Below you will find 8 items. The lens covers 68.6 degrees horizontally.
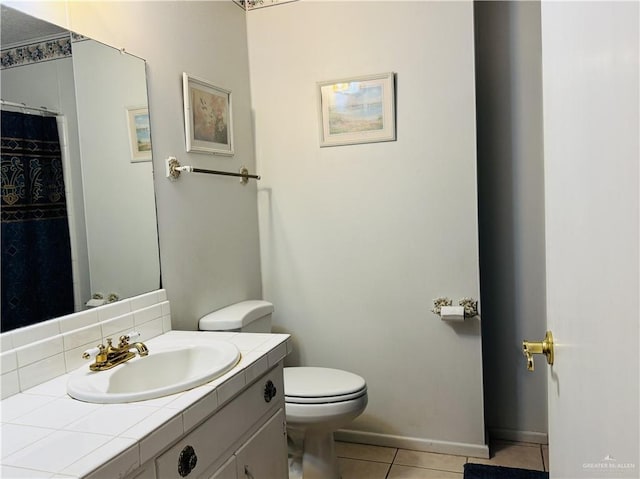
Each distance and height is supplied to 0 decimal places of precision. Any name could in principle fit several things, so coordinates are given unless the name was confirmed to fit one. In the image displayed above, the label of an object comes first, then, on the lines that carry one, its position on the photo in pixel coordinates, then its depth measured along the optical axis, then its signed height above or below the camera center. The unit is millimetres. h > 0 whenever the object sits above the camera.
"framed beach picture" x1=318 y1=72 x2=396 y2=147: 2279 +469
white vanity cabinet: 1075 -612
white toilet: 1918 -794
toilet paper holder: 2219 -502
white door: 449 -43
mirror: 1255 +116
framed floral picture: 1957 +423
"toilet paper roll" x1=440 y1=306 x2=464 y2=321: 2174 -525
